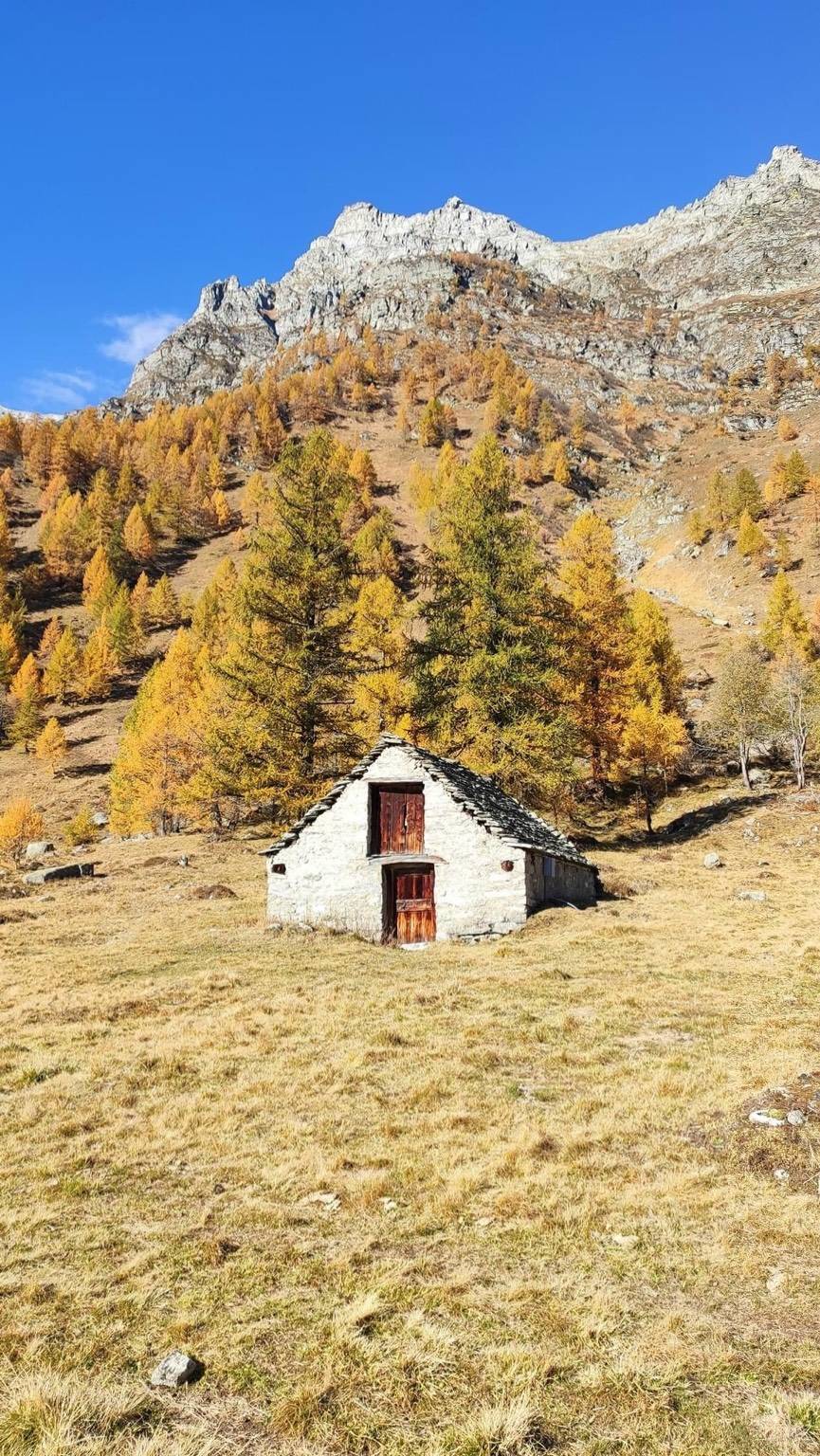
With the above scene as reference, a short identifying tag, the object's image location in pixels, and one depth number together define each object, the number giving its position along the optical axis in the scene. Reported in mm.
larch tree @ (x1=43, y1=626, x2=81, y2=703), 80938
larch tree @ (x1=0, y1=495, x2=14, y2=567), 105062
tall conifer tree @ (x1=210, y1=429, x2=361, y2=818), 27844
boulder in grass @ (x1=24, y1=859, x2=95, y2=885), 31125
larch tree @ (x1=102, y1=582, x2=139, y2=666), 86625
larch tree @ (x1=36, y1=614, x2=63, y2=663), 90062
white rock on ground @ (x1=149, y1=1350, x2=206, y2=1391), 4668
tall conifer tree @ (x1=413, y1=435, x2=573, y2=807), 29031
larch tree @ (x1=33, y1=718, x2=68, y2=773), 67250
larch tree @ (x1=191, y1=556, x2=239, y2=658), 68438
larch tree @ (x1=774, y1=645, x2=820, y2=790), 42844
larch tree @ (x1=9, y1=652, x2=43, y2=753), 73812
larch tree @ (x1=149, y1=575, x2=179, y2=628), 97562
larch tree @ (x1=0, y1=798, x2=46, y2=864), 45250
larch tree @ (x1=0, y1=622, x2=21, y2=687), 82500
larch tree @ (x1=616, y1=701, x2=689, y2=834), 37375
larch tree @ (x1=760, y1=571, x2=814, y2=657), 62719
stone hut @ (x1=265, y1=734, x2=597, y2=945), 20734
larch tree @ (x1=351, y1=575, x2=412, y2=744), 33844
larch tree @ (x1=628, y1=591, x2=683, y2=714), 43562
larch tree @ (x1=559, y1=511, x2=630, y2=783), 35750
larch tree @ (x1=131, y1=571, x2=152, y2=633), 96375
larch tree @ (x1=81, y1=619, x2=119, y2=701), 82312
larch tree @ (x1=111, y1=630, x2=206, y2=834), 43312
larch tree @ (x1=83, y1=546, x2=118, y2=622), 96688
